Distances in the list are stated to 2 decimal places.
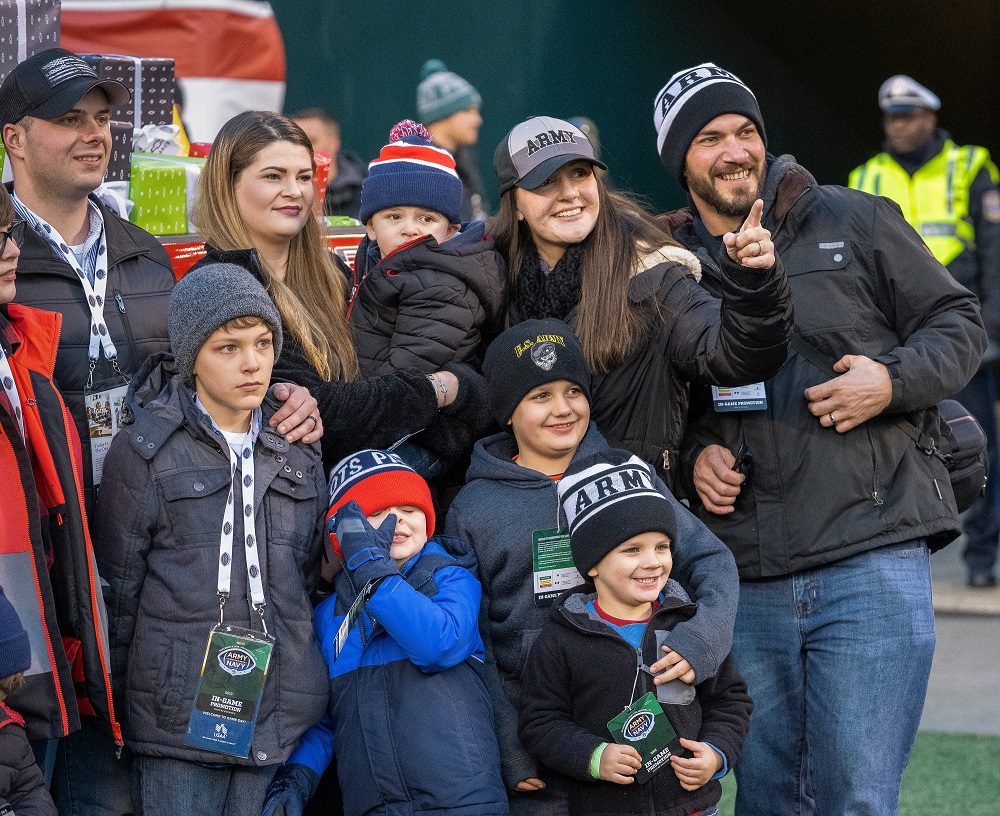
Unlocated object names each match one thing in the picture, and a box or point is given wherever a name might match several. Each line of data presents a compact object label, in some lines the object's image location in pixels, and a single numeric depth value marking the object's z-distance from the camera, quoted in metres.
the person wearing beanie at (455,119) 17.11
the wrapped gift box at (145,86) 9.13
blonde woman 7.24
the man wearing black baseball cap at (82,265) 6.87
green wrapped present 8.66
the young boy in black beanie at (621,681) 6.48
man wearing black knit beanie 7.09
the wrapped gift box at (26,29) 8.77
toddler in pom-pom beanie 7.50
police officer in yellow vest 15.91
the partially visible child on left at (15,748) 5.90
